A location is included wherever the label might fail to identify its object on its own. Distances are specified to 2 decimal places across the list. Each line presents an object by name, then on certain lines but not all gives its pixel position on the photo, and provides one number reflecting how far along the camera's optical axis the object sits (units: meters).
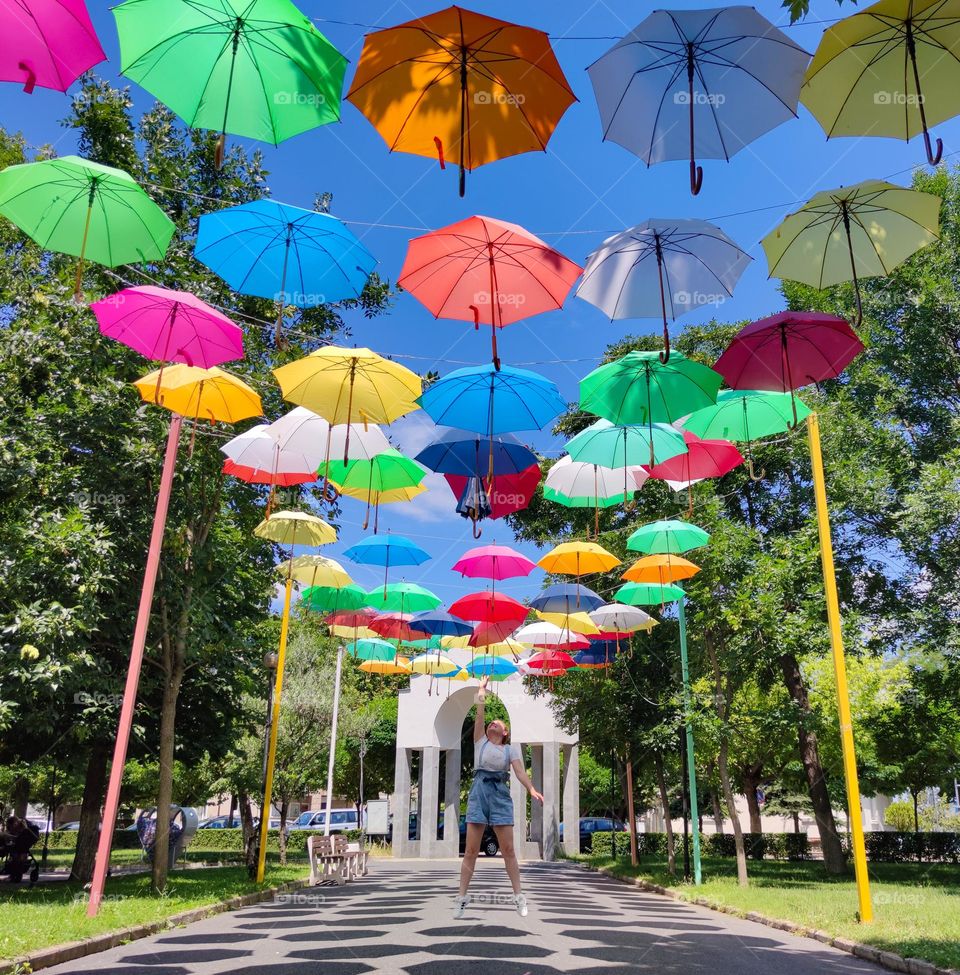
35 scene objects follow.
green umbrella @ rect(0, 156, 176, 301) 7.59
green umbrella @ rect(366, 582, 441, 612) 17.98
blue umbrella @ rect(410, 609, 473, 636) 18.33
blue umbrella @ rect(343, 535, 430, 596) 16.70
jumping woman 8.23
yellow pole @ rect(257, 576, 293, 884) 16.95
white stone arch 32.62
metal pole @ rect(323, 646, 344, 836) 30.12
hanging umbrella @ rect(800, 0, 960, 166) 6.23
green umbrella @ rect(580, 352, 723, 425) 9.65
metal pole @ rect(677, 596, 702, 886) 17.84
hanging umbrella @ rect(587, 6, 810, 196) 6.82
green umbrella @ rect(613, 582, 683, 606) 17.48
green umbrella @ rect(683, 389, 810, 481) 10.87
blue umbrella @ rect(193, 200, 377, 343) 8.54
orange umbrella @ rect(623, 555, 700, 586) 14.78
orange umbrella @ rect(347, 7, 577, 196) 6.29
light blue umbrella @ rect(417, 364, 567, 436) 10.32
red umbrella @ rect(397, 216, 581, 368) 8.03
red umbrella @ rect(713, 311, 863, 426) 8.87
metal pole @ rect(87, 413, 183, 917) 10.59
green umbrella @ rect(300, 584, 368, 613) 17.16
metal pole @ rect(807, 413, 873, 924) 10.46
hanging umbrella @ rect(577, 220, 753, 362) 8.58
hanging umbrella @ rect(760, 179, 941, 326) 7.86
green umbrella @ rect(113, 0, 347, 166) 6.43
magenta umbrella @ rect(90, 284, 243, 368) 9.29
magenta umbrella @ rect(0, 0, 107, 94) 5.58
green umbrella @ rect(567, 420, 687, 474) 11.58
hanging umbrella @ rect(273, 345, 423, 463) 9.76
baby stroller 18.02
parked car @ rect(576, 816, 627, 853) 38.03
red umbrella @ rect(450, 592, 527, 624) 16.34
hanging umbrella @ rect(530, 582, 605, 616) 16.53
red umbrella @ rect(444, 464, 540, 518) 12.71
